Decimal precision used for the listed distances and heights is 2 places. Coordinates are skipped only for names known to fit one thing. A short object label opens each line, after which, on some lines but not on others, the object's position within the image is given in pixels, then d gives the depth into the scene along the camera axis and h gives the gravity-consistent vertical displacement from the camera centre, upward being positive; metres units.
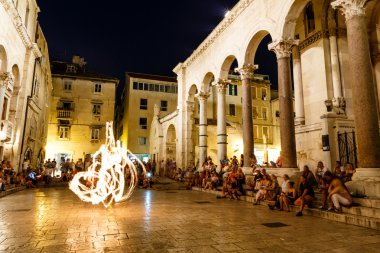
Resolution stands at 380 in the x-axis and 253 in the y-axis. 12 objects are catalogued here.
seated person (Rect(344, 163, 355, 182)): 9.43 -0.18
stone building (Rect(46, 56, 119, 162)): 35.47 +7.36
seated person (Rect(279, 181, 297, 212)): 9.08 -1.07
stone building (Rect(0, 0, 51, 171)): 16.42 +6.19
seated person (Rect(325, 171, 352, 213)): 7.45 -0.79
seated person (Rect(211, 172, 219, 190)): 15.28 -0.90
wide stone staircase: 6.49 -1.26
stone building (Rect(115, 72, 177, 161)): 37.75 +8.92
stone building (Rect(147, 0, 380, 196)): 8.09 +3.84
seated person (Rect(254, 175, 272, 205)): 10.27 -0.85
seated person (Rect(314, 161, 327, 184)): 10.55 -0.17
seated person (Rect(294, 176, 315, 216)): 8.34 -0.88
